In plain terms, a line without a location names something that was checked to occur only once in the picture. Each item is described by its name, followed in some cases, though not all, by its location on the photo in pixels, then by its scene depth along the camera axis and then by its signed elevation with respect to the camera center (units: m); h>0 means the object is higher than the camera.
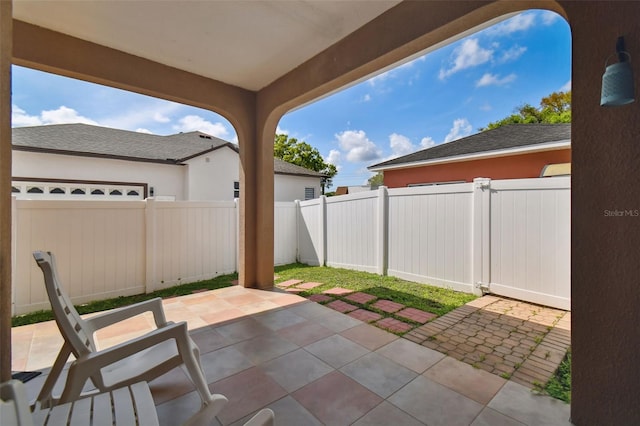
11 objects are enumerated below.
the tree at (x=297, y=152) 23.53 +5.28
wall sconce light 1.53 +0.72
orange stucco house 7.38 +1.68
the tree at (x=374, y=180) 35.64 +4.43
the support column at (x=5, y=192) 1.18 +0.10
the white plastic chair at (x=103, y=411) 0.98 -1.05
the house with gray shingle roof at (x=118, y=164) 8.16 +1.71
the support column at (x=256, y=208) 5.08 +0.09
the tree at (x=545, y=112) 16.90 +6.44
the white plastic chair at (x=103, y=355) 1.54 -0.88
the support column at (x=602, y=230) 1.62 -0.11
